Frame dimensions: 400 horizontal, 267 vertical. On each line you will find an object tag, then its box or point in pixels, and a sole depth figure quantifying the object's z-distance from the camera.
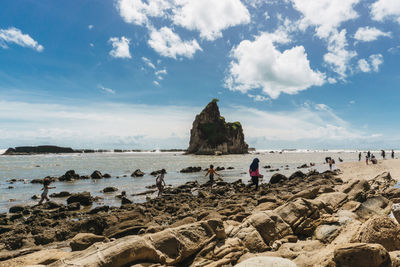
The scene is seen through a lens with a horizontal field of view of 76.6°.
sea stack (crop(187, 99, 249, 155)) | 143.07
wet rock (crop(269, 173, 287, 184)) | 26.85
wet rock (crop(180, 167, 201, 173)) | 43.53
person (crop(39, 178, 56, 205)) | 18.92
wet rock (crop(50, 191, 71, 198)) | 22.58
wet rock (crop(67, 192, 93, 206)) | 18.42
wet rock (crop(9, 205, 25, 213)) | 16.38
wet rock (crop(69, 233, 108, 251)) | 7.77
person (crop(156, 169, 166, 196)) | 21.03
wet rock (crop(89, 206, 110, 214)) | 15.67
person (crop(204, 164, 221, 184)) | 24.48
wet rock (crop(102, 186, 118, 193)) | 23.92
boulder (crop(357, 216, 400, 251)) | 6.49
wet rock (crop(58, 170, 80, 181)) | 34.44
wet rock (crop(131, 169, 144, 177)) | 37.47
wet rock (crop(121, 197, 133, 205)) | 18.10
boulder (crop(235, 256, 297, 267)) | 4.95
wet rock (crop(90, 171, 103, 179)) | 35.53
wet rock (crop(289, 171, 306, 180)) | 29.15
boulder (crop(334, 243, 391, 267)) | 5.27
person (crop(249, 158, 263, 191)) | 19.91
